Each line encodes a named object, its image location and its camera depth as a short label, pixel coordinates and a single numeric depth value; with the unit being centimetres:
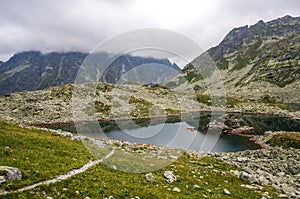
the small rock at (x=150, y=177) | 2498
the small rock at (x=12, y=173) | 1773
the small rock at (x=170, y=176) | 2628
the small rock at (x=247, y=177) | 3106
